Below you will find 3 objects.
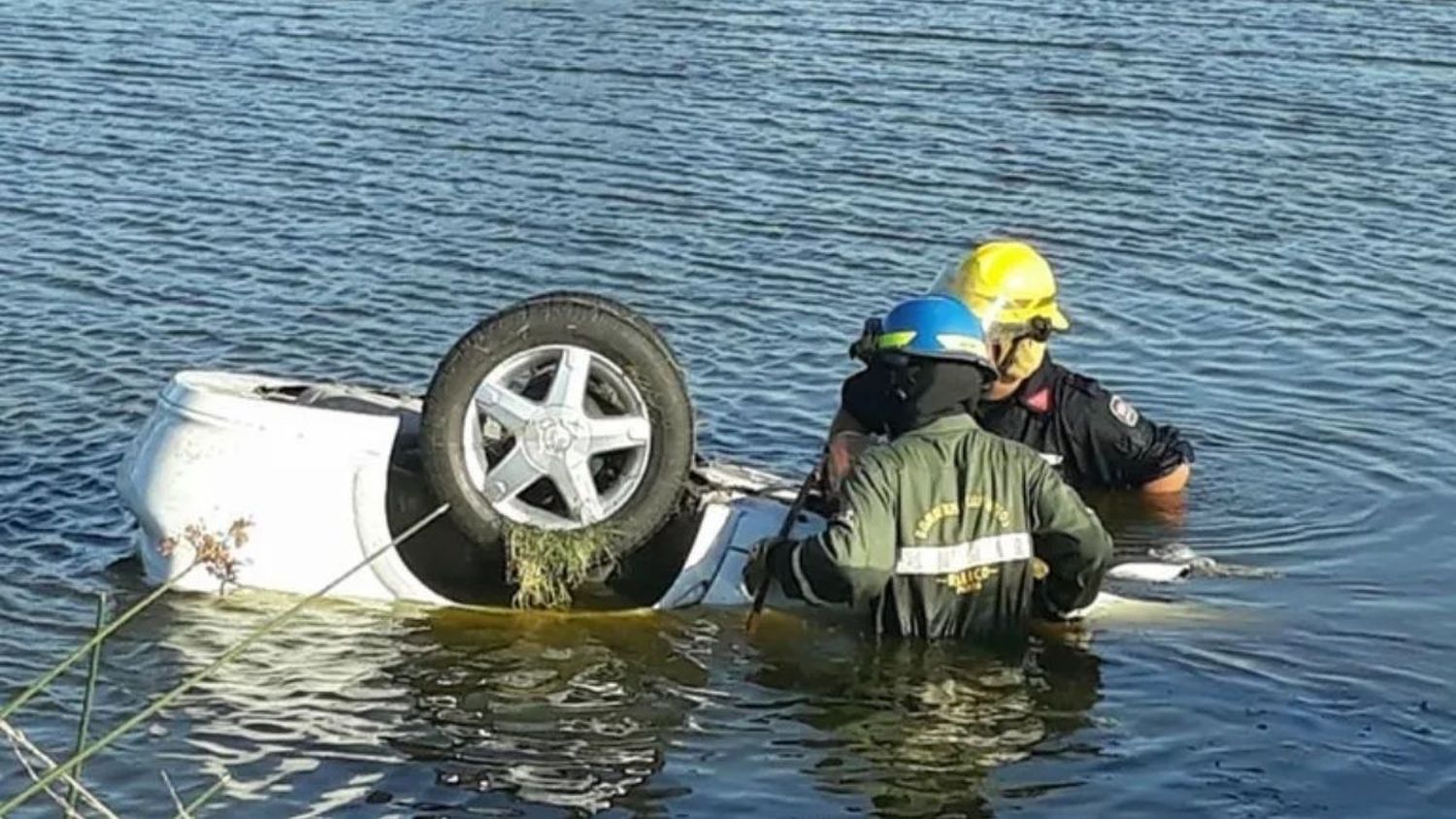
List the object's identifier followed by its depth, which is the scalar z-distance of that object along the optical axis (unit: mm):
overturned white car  8492
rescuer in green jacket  7833
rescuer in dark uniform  9312
